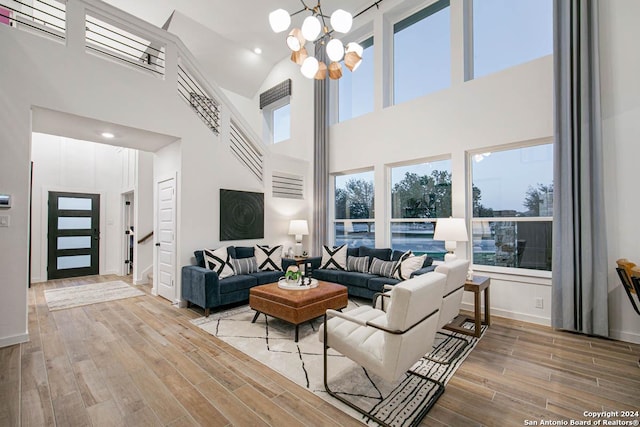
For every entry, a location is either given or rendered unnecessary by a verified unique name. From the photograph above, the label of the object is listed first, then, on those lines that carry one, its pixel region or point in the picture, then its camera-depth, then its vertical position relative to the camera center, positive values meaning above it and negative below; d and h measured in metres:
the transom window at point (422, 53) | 4.65 +2.82
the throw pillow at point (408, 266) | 4.08 -0.73
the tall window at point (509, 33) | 3.75 +2.58
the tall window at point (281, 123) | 7.38 +2.49
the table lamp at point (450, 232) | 3.68 -0.21
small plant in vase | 3.64 -0.76
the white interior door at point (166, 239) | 4.53 -0.39
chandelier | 2.77 +1.81
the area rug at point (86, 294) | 4.49 -1.40
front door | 6.35 -0.46
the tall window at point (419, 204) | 4.58 +0.21
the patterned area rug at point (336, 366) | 2.03 -1.34
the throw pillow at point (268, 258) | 4.80 -0.72
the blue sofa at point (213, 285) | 3.87 -1.00
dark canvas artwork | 4.92 +0.01
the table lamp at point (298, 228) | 5.70 -0.25
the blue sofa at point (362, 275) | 4.17 -0.95
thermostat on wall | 2.95 +0.14
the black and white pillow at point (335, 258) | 4.99 -0.75
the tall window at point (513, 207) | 3.69 +0.13
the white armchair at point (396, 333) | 1.77 -0.85
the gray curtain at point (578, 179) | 3.10 +0.42
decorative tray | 3.51 -0.88
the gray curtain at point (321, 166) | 6.02 +1.07
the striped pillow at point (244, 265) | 4.50 -0.80
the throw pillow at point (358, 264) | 4.70 -0.80
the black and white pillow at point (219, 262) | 4.17 -0.69
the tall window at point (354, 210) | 5.55 +0.12
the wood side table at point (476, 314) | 3.16 -1.14
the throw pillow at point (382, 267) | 4.32 -0.80
